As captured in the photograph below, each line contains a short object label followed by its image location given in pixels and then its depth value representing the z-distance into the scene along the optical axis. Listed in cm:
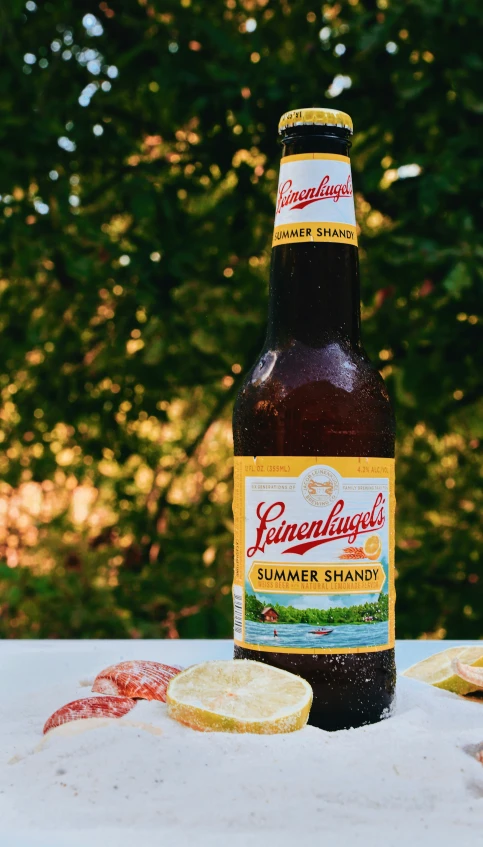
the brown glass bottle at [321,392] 41
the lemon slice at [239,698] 37
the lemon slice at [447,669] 46
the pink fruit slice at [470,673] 45
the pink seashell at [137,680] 43
